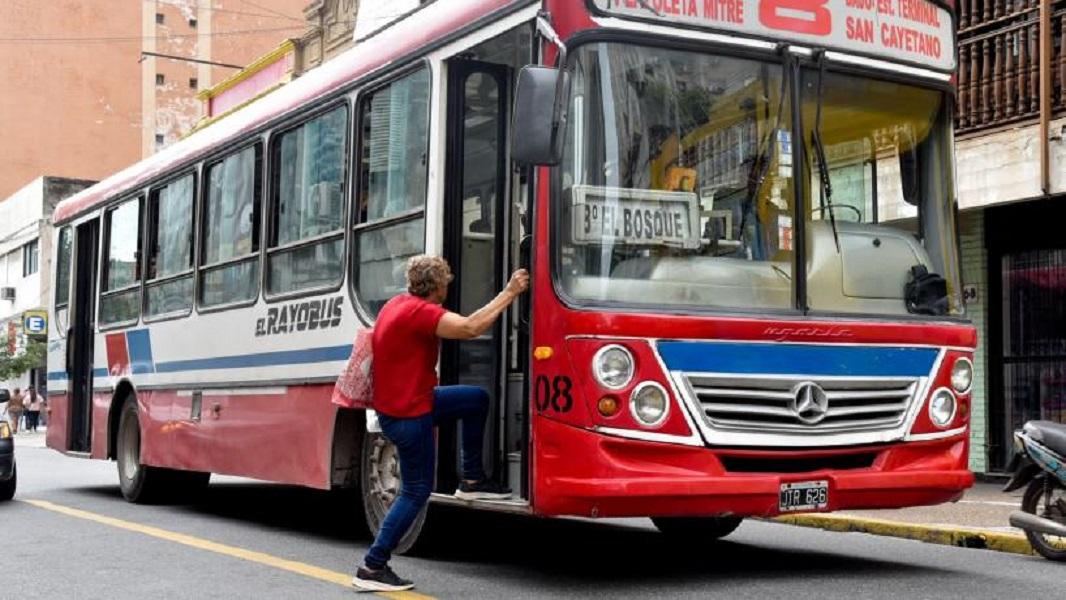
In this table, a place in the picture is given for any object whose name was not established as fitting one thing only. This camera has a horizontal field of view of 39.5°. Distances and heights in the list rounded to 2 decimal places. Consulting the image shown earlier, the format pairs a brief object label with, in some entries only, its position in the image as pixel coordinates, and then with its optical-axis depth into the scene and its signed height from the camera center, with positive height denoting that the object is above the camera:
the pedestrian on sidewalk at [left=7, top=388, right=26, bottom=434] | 43.16 -1.69
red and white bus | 7.34 +0.63
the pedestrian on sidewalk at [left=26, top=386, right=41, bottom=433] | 44.72 -1.77
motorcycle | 9.54 -0.81
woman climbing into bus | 7.52 -0.10
